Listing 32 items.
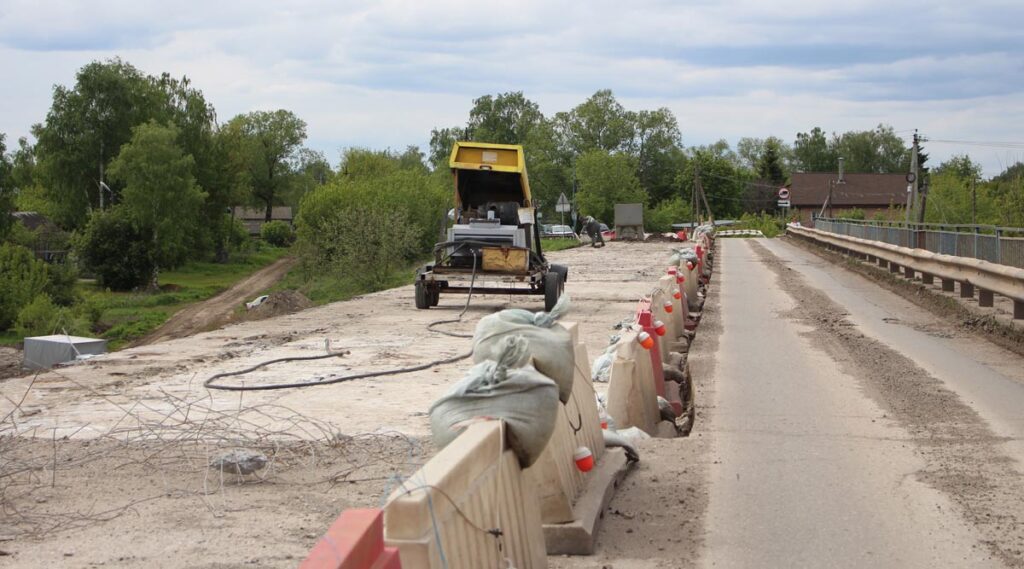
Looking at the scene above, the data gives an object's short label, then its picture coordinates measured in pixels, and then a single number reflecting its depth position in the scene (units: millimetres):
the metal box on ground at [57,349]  17500
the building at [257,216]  140000
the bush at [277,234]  111938
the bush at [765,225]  93262
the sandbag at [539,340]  5691
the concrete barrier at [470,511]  3439
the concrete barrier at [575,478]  5617
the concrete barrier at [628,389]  8867
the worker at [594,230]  60806
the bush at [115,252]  73812
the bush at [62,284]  60856
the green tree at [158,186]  75500
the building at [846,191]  123312
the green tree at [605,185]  118625
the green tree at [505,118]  142250
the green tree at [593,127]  141250
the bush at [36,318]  50219
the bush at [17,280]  53562
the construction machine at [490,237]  19875
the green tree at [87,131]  79125
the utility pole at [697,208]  101188
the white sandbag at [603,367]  10977
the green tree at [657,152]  144000
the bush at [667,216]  117750
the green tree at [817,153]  167500
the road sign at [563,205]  55778
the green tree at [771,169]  144000
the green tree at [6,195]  69000
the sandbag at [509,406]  4867
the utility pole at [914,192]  48756
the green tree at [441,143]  162500
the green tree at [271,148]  119125
